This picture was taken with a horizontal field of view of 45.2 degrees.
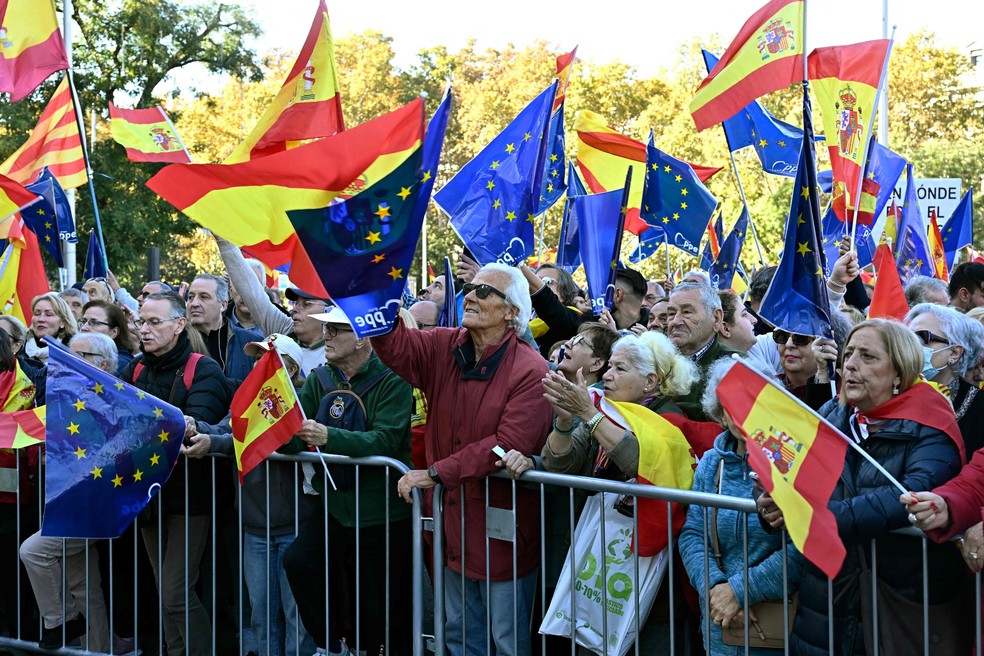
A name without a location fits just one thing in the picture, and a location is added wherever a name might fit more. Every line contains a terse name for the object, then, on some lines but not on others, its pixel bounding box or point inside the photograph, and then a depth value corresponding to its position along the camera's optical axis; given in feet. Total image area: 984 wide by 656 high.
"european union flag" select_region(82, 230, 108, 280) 35.32
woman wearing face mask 15.15
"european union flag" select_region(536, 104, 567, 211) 28.07
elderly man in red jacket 16.96
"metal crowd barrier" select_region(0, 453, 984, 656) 14.47
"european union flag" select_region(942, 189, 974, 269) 42.42
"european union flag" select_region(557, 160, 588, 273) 34.83
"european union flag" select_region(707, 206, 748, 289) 34.22
